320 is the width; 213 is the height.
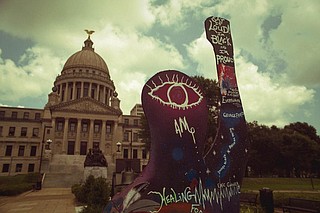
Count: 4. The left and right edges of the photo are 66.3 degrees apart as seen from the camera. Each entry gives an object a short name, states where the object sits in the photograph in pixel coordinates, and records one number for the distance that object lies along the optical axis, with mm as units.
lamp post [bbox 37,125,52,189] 24772
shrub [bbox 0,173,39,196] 19953
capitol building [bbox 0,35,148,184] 51562
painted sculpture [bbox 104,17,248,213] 5477
